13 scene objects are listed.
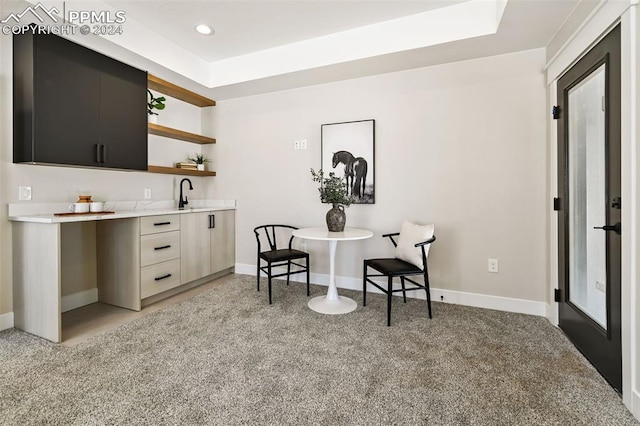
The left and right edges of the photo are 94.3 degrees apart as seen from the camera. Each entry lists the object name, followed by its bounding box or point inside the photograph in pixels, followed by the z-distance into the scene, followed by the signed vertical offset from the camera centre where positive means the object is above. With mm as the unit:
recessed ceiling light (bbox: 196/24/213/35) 2773 +1732
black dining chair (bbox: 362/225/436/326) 2363 -473
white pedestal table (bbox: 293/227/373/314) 2590 -691
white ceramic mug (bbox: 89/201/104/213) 2631 +41
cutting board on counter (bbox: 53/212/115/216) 2477 -19
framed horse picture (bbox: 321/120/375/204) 3197 +615
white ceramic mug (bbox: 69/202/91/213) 2550 +41
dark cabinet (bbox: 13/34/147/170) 2225 +892
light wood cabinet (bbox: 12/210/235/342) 2133 -449
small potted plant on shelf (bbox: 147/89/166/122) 3227 +1163
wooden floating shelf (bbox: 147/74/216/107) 3203 +1425
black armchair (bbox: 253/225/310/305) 3080 -383
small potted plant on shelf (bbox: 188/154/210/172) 3932 +689
